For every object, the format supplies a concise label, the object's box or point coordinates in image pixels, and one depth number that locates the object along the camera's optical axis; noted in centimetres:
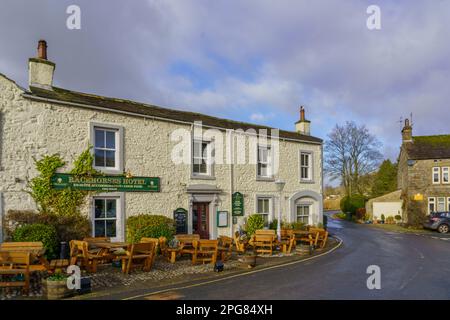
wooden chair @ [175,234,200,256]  1293
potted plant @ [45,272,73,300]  823
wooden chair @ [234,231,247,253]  1557
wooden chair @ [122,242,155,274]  1085
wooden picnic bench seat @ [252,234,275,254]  1502
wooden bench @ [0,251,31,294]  844
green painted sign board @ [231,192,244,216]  1773
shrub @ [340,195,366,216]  4209
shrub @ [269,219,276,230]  1911
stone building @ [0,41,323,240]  1228
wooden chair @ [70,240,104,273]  1077
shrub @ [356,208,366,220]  4046
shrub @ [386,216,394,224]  3603
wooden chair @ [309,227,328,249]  1722
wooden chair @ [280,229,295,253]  1576
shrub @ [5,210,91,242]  1173
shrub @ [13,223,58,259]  1095
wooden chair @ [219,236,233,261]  1328
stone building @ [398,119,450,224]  3100
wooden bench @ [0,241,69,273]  927
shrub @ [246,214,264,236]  1805
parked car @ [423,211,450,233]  2688
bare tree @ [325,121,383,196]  4884
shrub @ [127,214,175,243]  1389
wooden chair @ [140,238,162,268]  1186
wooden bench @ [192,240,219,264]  1273
